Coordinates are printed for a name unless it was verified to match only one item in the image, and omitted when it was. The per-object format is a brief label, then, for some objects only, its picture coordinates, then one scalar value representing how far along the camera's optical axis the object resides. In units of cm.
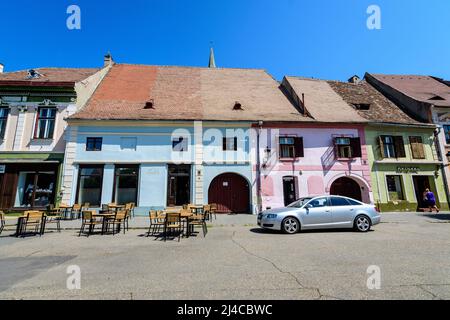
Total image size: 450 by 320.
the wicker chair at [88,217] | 907
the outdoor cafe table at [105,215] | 901
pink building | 1538
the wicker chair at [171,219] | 838
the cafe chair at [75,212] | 1295
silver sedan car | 907
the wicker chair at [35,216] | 883
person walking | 1487
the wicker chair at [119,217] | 945
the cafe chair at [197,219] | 888
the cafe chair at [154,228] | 899
